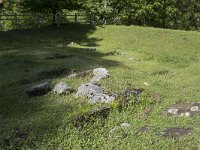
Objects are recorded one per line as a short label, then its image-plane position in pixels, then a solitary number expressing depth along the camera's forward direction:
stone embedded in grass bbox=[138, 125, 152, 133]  5.43
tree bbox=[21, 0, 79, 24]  17.89
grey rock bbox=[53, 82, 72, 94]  6.74
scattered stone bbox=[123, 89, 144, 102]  6.46
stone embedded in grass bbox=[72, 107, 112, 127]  5.55
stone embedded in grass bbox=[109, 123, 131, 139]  5.31
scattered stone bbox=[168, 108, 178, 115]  6.10
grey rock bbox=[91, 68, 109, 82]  7.30
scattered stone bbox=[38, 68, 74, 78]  8.56
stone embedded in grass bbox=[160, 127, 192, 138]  5.28
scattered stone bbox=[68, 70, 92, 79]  7.61
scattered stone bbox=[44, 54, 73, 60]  10.89
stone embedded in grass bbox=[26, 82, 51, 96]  6.91
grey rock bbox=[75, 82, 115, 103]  6.24
